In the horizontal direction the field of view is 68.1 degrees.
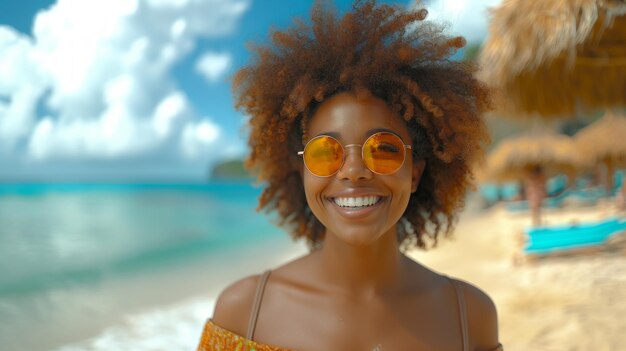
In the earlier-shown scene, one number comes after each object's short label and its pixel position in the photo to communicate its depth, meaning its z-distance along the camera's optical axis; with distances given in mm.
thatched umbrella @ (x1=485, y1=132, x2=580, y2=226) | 12125
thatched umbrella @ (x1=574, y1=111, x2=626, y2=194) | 12117
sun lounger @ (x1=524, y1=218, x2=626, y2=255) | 8234
